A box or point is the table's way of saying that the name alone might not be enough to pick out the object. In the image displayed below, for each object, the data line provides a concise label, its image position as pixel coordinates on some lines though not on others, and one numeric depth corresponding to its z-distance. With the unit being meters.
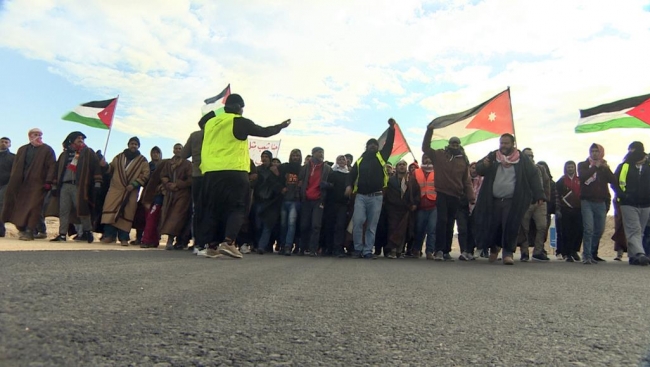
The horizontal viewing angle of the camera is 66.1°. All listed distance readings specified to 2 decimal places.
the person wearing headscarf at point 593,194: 8.67
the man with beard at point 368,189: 8.51
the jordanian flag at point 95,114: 11.02
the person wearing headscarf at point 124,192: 9.12
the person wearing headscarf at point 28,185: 8.81
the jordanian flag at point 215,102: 11.81
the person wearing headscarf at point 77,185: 8.95
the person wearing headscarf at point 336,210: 9.17
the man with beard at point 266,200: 9.24
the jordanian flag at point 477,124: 10.19
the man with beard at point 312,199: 9.09
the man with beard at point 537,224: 9.44
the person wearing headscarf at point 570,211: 9.93
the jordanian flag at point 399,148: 12.16
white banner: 13.91
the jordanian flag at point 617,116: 9.72
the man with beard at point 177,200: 8.62
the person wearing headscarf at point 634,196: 8.34
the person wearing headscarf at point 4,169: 9.48
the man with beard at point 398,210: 9.48
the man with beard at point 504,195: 7.29
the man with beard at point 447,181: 8.33
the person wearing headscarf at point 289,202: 9.25
